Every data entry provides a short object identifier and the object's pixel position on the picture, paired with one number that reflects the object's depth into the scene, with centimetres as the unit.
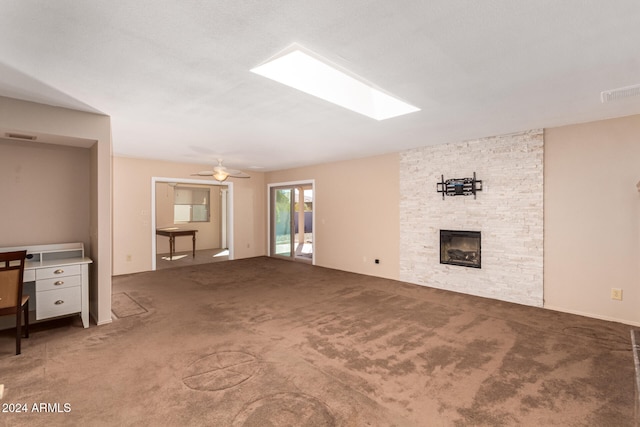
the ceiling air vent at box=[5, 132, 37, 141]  337
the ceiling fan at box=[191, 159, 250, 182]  551
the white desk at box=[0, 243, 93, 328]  331
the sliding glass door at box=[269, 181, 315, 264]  852
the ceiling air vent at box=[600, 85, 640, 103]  279
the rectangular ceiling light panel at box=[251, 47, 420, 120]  270
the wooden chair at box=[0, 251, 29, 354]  276
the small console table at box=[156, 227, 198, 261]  861
